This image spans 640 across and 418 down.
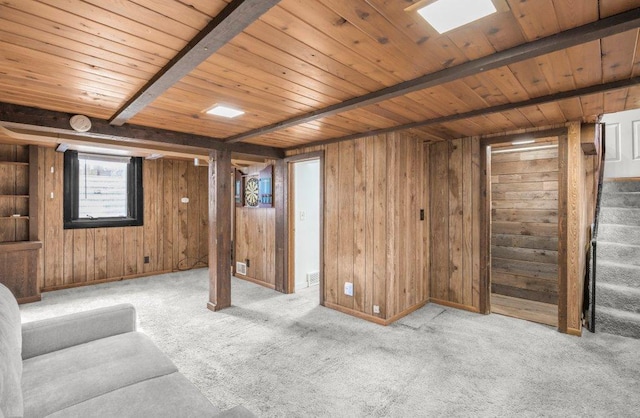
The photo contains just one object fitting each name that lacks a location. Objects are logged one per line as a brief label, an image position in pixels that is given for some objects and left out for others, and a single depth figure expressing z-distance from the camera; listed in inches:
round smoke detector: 113.4
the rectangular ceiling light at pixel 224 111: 108.3
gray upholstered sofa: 53.9
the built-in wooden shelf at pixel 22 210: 170.9
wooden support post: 160.1
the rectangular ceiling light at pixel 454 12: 52.7
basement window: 202.7
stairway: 125.9
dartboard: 212.1
